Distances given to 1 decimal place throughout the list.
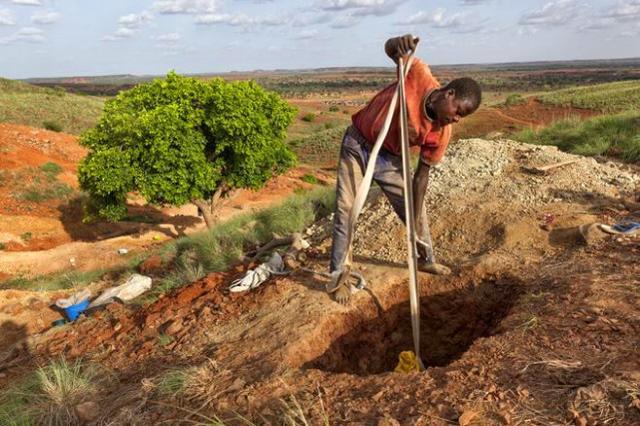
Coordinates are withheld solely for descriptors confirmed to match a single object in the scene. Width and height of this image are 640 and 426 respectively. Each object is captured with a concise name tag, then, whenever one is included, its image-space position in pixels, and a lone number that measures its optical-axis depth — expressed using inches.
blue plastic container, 234.4
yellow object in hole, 124.7
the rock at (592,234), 158.9
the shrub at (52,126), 1089.4
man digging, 123.1
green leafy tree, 439.5
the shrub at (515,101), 1268.5
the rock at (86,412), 115.1
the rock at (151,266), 310.5
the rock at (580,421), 77.4
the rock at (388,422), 84.7
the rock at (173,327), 152.4
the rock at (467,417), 82.2
